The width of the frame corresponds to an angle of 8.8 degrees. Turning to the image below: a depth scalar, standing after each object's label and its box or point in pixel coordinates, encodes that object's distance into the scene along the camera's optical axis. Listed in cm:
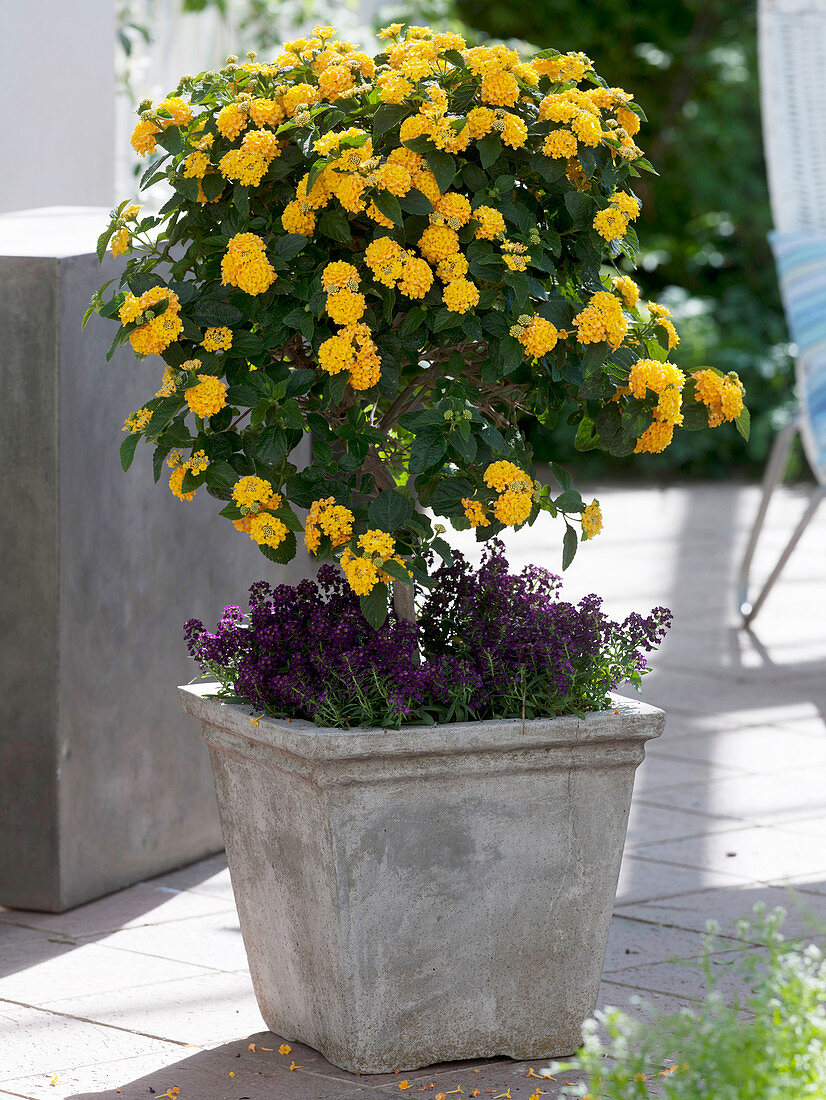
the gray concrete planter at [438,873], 458
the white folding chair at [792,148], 709
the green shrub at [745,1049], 412
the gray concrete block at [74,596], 501
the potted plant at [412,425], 452
